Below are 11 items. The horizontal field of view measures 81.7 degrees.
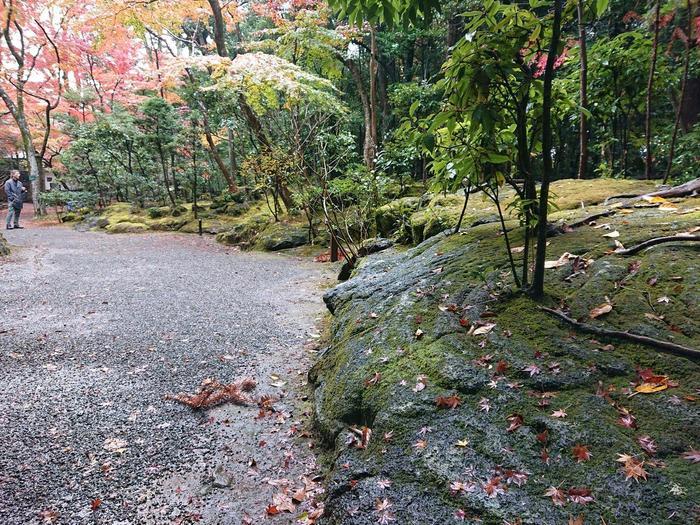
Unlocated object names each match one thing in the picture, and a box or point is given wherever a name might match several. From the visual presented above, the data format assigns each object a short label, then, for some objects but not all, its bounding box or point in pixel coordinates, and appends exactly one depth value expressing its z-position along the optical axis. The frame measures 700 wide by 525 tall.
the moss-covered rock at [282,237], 10.95
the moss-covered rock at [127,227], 14.23
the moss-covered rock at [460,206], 5.02
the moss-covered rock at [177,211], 15.46
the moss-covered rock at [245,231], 12.02
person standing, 12.91
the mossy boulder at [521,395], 1.72
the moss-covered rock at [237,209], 15.04
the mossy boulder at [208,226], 13.91
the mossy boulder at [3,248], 8.91
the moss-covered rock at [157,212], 15.45
